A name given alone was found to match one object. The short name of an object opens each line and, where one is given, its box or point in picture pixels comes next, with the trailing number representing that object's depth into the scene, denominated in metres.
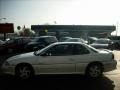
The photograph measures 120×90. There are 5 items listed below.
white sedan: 3.89
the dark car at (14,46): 9.17
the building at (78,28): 32.28
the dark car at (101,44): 9.59
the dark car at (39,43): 9.38
